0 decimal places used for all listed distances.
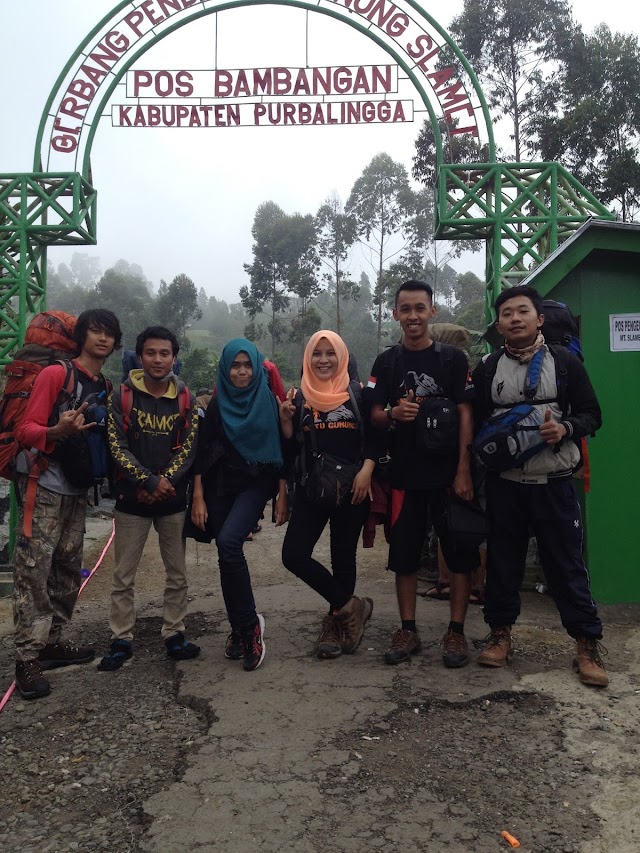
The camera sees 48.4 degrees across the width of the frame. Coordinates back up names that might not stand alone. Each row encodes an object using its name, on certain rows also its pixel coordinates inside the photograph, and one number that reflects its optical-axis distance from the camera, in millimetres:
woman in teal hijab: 3754
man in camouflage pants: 3619
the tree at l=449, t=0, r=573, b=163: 20281
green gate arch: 7074
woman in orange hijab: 3725
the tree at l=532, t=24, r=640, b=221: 18516
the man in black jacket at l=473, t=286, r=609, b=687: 3447
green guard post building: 4664
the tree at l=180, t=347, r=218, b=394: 28281
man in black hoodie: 3811
